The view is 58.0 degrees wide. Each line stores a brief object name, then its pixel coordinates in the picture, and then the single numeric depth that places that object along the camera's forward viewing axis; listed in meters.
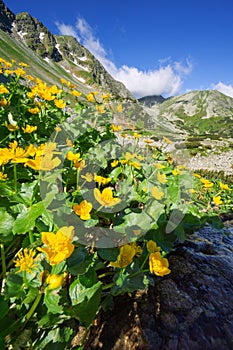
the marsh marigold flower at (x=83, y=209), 0.26
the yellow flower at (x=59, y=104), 0.55
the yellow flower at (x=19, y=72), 0.60
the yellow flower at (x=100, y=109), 0.60
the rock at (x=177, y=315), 0.26
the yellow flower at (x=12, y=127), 0.39
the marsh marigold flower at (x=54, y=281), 0.20
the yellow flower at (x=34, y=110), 0.50
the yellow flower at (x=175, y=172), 0.49
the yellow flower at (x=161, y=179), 0.40
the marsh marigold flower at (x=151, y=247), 0.26
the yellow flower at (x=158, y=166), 0.51
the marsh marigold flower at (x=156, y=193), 0.34
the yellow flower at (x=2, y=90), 0.51
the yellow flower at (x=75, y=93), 0.64
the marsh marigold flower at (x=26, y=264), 0.21
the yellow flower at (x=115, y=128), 0.61
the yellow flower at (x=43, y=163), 0.28
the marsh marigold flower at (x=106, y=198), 0.28
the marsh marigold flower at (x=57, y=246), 0.19
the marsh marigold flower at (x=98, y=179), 0.33
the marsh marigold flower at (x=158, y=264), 0.25
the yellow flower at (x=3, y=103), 0.49
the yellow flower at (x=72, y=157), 0.35
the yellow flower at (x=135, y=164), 0.46
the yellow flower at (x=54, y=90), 0.57
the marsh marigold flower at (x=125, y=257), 0.26
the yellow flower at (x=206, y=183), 0.51
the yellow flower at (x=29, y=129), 0.43
